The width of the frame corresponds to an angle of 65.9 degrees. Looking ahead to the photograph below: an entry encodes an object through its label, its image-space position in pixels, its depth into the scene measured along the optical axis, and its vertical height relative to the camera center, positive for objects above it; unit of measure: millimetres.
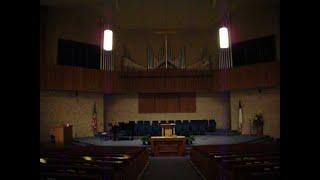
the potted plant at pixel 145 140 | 9513 -1496
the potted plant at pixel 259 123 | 11203 -1000
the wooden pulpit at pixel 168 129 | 9543 -1079
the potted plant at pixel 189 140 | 9702 -1526
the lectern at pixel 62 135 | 9290 -1292
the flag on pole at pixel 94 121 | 11884 -947
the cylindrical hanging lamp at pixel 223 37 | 6139 +1596
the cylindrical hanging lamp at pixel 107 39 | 5857 +1474
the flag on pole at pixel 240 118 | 11951 -847
